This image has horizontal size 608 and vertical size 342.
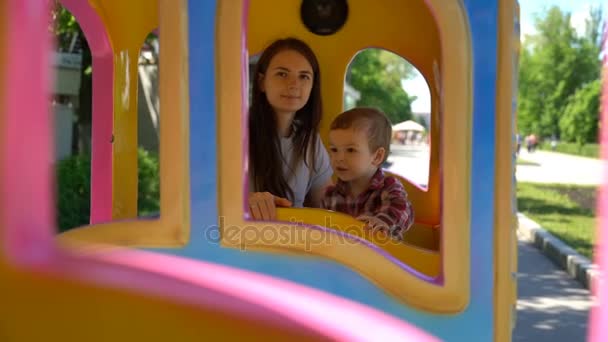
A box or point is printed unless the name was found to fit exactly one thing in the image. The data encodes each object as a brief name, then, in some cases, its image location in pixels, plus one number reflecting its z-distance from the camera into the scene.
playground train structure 1.26
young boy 2.21
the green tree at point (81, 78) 8.18
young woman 2.51
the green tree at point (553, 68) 37.28
